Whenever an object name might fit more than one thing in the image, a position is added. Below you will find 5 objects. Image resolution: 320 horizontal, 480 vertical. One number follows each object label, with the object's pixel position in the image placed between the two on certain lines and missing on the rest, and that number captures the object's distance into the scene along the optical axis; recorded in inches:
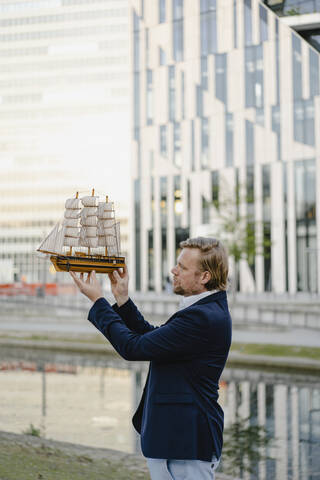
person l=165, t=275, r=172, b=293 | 1773.4
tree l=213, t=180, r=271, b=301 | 1381.6
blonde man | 129.2
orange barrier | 1279.5
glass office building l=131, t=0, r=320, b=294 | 1883.6
